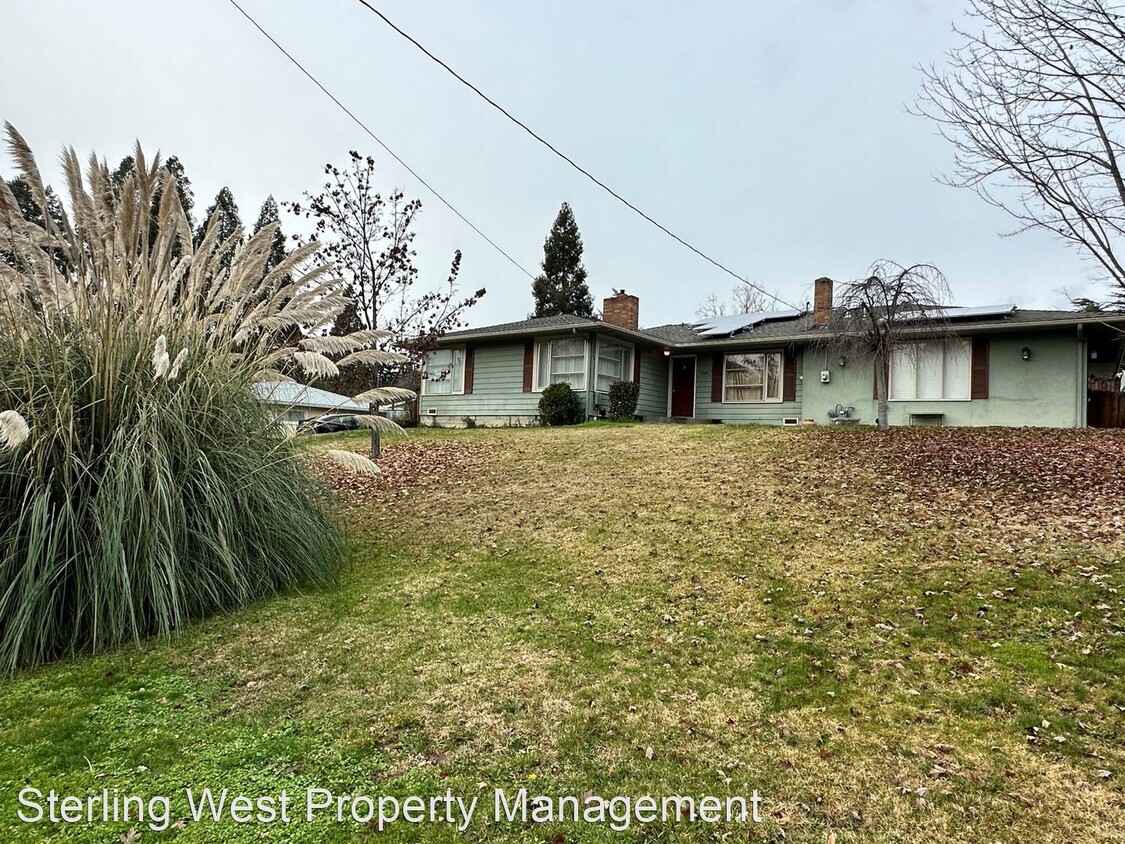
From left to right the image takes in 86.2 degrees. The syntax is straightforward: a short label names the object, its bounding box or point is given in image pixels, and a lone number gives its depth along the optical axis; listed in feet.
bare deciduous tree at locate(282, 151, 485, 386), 36.11
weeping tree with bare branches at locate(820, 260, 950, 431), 36.70
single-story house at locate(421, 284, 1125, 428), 41.39
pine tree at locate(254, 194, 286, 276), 83.20
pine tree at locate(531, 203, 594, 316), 122.11
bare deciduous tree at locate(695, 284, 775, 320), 106.01
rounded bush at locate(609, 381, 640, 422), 49.80
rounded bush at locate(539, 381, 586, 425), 48.49
